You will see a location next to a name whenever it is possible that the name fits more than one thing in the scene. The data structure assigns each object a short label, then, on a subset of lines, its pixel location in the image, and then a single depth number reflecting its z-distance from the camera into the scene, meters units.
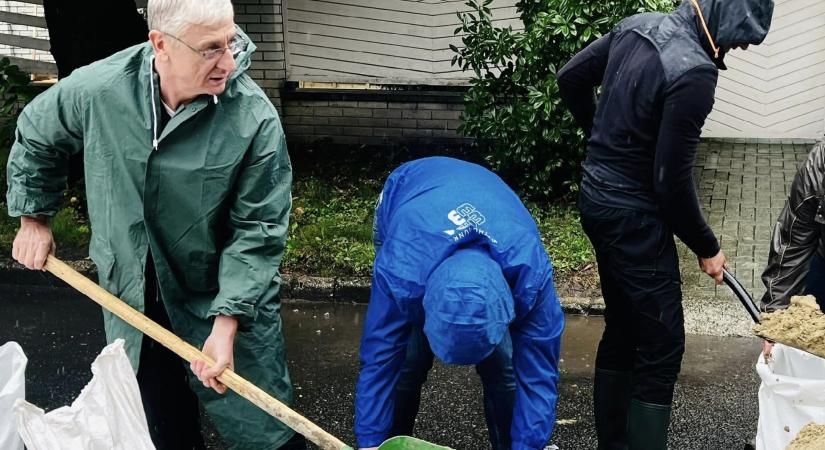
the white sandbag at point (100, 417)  2.48
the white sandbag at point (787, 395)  2.96
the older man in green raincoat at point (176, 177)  2.53
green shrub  5.93
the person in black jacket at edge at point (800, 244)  3.14
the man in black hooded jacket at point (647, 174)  2.88
